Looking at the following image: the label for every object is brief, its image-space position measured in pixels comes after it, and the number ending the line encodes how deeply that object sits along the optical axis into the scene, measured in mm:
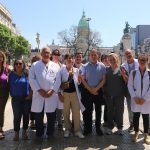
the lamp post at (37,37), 15743
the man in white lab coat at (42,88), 3963
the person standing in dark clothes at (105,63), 4731
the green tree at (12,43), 38840
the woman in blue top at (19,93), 4068
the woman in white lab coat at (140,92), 3985
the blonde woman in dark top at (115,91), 4281
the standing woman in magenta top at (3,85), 4158
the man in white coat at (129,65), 4404
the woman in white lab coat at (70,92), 4161
